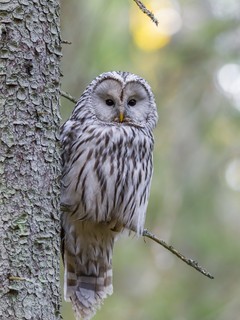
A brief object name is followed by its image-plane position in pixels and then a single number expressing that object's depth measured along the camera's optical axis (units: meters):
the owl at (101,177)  8.42
